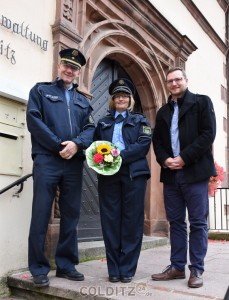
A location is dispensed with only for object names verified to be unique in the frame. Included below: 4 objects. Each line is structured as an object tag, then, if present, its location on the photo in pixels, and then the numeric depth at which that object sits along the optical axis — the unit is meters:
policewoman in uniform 2.38
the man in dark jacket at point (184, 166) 2.33
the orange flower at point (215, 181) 5.48
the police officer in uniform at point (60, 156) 2.28
